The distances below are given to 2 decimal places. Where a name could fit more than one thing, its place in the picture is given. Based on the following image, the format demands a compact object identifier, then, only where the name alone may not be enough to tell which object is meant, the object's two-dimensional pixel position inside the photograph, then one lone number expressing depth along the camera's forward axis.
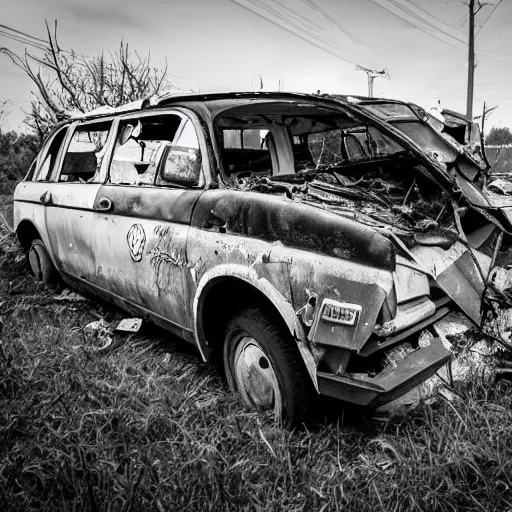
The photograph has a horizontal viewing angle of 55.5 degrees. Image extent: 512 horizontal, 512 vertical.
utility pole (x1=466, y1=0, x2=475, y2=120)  21.75
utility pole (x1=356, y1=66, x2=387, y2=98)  32.85
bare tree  10.62
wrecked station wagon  2.07
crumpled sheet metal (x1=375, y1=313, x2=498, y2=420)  2.36
